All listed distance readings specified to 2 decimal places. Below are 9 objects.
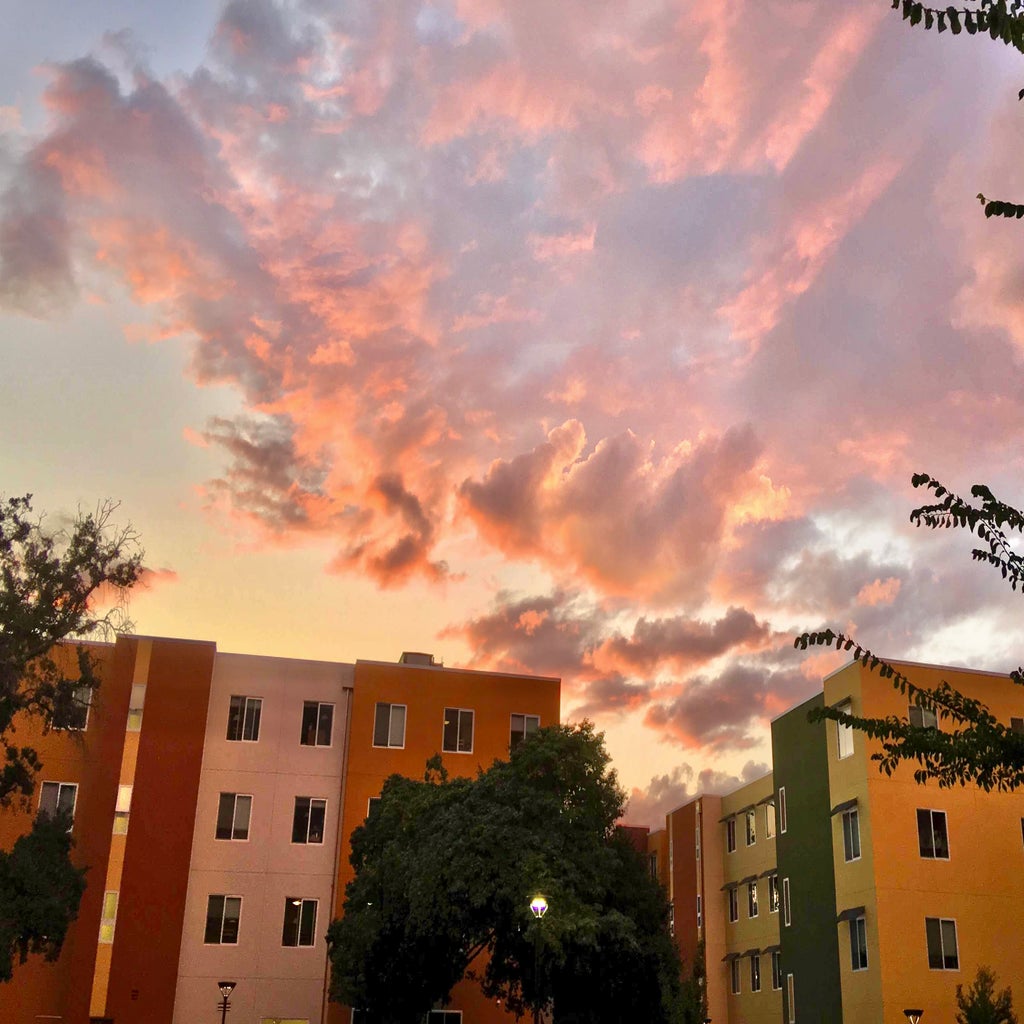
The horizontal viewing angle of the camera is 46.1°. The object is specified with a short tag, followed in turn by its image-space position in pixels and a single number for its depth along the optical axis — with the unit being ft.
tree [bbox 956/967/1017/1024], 109.40
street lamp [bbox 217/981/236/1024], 116.30
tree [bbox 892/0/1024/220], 29.89
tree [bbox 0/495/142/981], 98.53
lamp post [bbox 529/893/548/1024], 89.20
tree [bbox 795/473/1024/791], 40.65
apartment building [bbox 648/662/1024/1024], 121.08
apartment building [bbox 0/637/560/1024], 126.82
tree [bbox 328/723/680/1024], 101.35
